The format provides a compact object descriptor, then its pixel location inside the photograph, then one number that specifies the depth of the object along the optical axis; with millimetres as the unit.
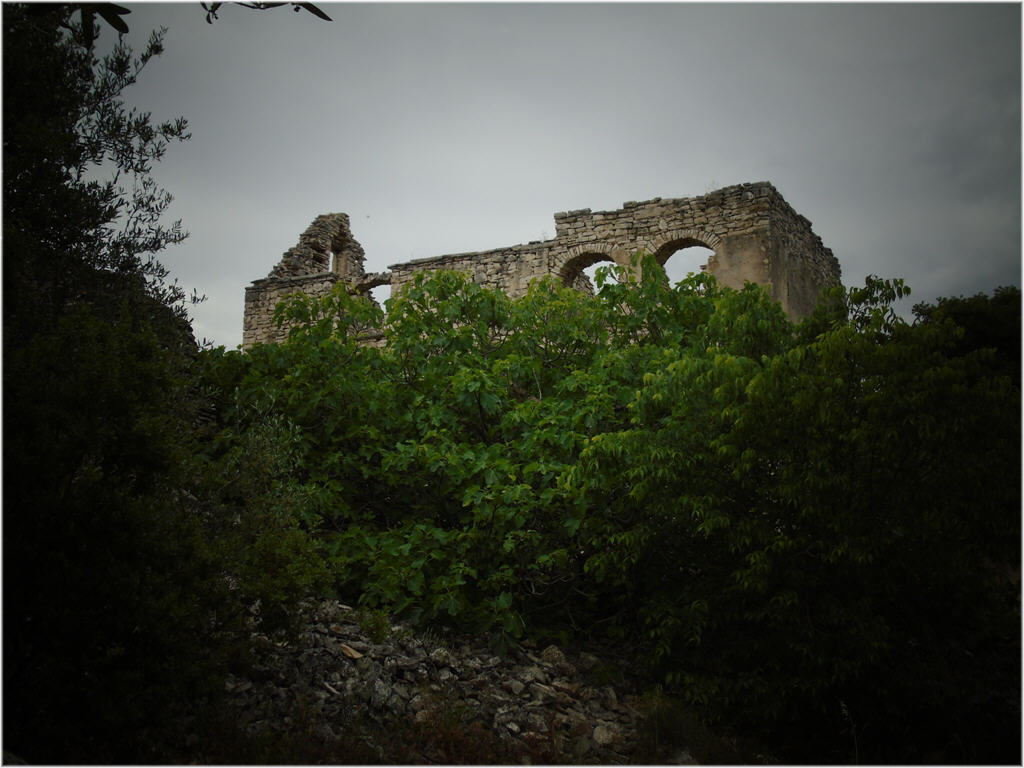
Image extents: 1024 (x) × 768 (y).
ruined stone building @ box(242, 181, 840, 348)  14586
